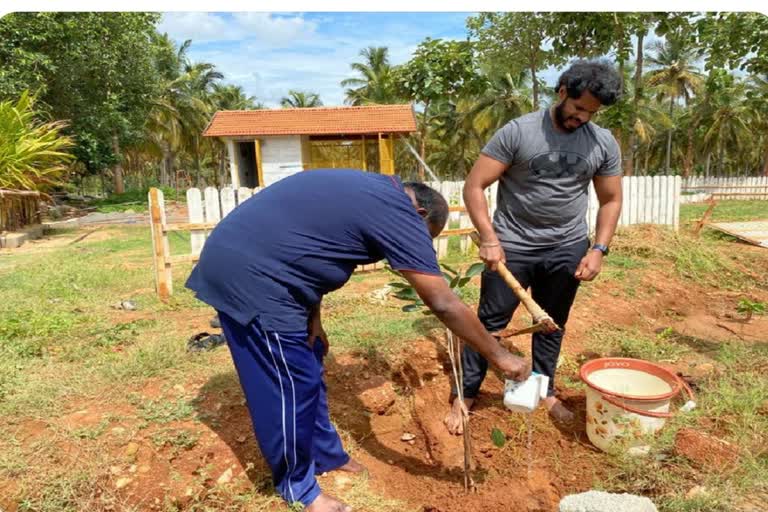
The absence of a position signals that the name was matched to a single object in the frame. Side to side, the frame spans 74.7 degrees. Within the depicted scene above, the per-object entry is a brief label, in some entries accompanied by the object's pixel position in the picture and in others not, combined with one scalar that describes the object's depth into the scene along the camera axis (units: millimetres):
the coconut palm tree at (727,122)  25672
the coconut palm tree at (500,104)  25016
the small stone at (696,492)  1823
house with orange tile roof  16516
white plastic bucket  2295
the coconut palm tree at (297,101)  34062
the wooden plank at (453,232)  7034
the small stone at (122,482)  2117
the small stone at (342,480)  2260
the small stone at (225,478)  2195
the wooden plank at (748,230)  7957
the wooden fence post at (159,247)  5207
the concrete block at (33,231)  10692
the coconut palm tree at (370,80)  27467
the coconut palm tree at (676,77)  26844
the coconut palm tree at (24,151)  9539
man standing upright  2418
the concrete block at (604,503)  1652
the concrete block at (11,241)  9547
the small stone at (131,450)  2281
